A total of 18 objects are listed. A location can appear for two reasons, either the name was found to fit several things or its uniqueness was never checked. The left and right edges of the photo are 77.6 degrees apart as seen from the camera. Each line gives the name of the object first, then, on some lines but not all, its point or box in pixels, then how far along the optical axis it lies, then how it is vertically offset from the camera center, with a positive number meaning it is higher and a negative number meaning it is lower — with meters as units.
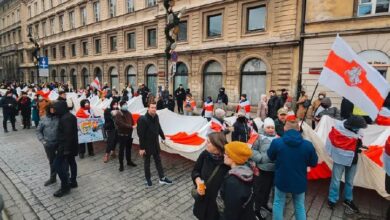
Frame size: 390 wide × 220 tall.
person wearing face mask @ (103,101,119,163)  6.84 -1.44
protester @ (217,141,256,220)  2.22 -1.00
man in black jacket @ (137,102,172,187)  5.07 -1.27
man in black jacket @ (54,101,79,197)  4.68 -1.27
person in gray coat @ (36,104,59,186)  4.82 -1.09
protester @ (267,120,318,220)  3.21 -1.08
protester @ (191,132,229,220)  2.64 -1.10
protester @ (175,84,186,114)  15.12 -1.15
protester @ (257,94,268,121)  9.02 -1.05
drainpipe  13.69 +2.01
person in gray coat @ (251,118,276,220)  3.75 -1.35
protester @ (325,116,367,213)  4.03 -1.22
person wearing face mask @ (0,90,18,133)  10.13 -1.24
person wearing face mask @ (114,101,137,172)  6.08 -1.30
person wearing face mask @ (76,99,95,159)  7.02 -1.05
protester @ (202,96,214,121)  10.35 -1.24
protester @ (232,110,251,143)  4.66 -0.98
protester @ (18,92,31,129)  10.59 -1.43
